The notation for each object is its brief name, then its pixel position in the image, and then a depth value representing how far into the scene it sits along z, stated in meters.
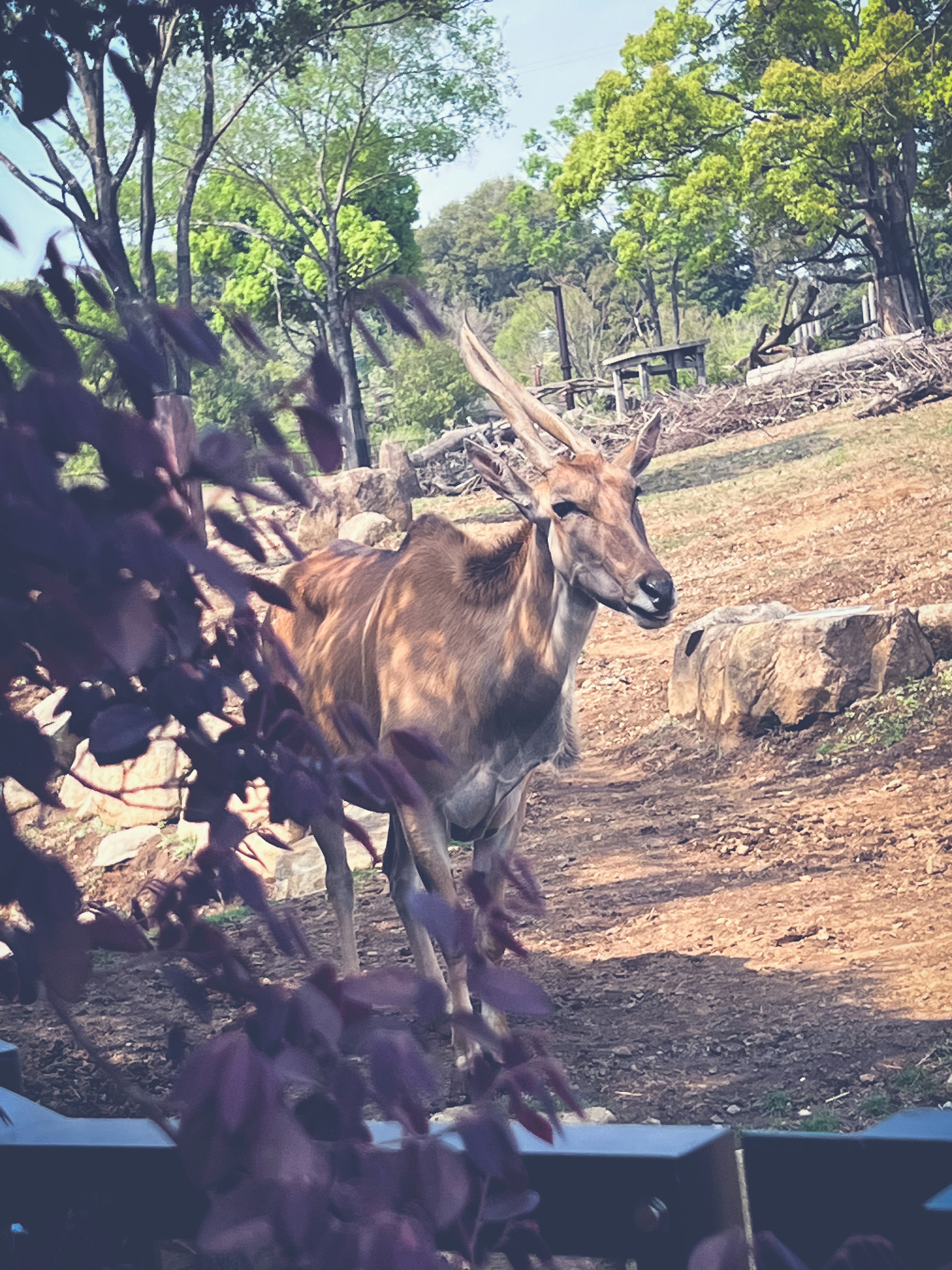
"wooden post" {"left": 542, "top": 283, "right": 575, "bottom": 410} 38.66
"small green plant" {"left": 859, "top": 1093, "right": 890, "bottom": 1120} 4.22
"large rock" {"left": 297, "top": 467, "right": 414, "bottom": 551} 21.16
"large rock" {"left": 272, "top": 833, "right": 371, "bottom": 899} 8.42
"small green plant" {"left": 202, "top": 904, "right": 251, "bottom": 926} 7.86
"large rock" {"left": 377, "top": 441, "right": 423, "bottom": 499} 23.98
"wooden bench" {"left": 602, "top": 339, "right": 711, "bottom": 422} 33.31
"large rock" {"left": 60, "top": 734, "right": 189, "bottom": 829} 9.58
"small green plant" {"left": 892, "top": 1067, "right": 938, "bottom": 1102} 4.29
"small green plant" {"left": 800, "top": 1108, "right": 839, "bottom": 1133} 4.14
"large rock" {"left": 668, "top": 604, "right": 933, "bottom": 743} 9.13
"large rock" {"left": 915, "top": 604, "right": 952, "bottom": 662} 9.30
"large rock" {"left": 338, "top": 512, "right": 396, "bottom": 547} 19.45
